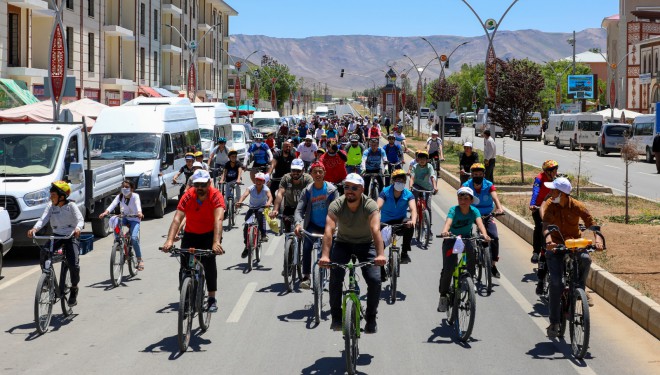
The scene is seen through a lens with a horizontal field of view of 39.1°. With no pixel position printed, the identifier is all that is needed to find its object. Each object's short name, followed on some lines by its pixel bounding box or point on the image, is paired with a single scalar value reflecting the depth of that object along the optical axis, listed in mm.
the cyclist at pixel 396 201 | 11656
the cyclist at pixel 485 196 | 12398
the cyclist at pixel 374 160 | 20016
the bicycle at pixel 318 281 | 10008
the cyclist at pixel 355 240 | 8289
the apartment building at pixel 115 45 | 36562
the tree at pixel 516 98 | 31328
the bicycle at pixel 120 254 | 12531
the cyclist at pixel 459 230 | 9891
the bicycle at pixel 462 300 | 9086
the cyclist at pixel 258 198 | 14133
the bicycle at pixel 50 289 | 9539
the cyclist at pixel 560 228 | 9078
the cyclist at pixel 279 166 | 17328
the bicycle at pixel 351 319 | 7719
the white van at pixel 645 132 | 45688
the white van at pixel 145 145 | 20922
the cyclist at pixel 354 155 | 21953
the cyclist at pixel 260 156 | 19703
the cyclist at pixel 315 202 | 10975
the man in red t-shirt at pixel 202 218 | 9547
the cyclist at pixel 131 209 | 13203
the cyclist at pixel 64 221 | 10492
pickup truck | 14891
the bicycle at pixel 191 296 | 8695
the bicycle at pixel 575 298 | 8469
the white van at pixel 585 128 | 58062
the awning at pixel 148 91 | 56219
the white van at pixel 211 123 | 32875
